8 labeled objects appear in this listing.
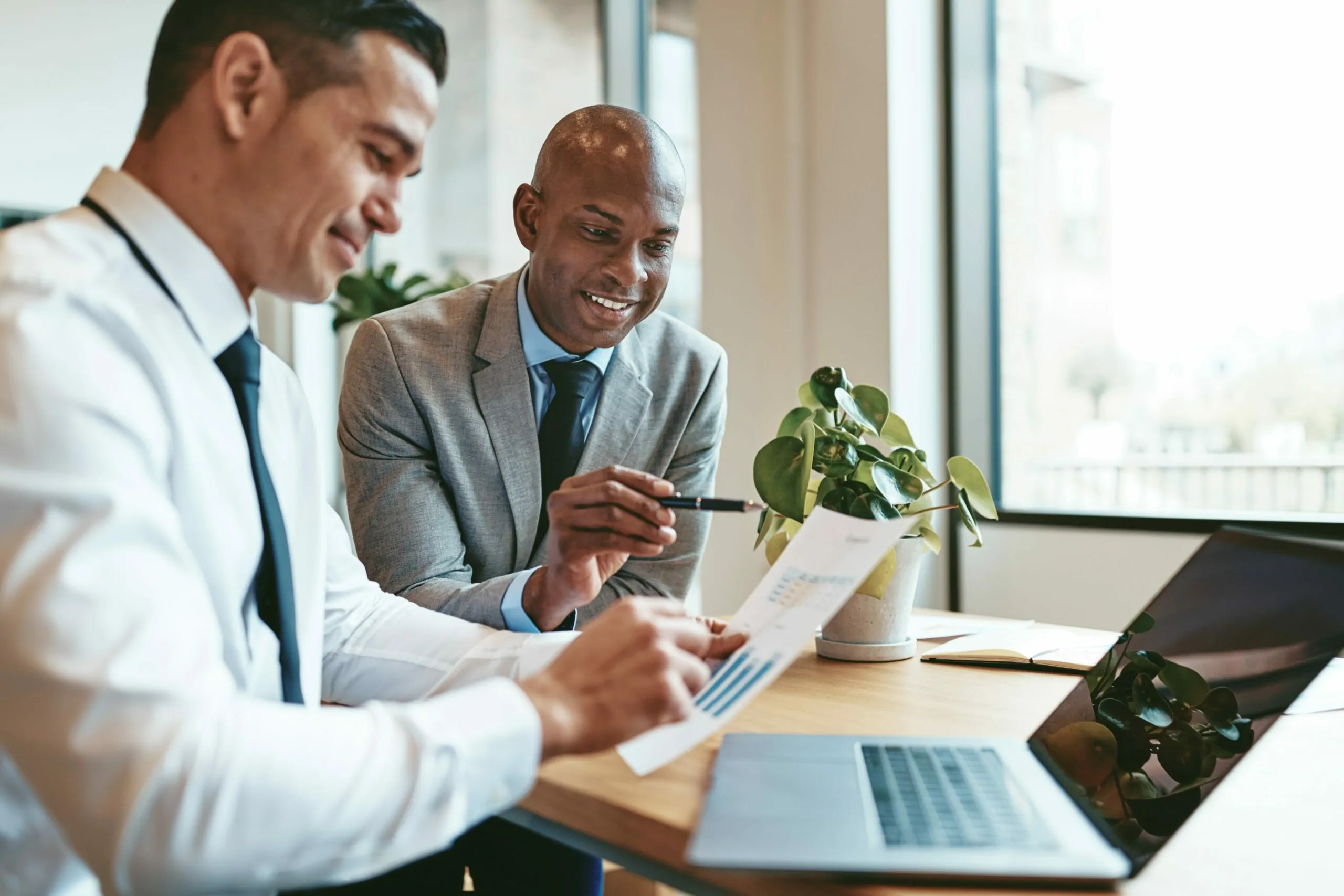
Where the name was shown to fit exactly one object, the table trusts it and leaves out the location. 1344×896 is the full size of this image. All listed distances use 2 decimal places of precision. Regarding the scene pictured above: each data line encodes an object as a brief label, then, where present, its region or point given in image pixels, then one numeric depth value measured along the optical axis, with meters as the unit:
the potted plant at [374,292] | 4.02
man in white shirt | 0.59
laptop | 0.66
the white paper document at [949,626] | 1.48
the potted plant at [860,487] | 1.24
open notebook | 1.26
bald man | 1.57
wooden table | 0.69
